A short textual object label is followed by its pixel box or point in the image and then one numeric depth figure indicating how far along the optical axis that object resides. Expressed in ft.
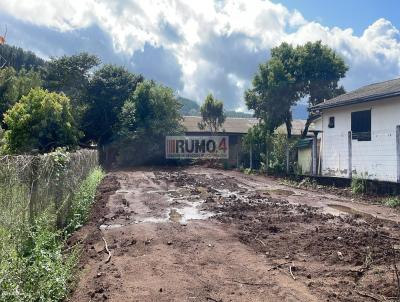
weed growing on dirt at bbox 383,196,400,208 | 34.54
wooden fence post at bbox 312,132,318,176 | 56.29
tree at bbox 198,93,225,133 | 113.39
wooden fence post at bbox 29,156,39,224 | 18.95
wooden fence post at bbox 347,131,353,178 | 48.23
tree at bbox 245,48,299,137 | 80.33
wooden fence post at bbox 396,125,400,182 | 39.88
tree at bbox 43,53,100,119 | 96.22
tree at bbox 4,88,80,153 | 55.67
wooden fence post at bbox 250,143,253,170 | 75.77
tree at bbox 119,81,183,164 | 85.87
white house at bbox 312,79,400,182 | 44.93
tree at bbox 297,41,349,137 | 81.82
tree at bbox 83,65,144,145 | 93.71
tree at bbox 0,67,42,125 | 78.48
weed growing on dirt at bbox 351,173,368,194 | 42.09
